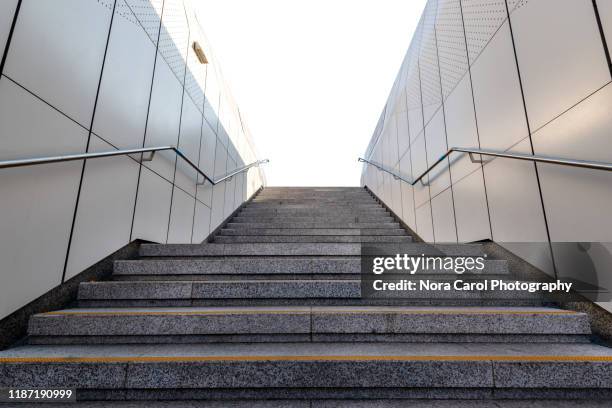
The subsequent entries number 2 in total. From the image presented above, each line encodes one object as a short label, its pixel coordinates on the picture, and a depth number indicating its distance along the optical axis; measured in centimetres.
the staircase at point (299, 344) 108
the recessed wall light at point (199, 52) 323
